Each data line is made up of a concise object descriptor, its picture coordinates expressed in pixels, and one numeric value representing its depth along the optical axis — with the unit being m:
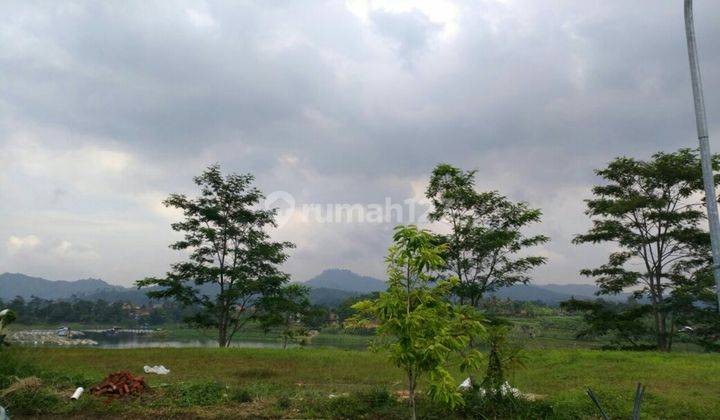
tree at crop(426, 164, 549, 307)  23.11
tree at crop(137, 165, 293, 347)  25.22
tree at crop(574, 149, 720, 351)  23.16
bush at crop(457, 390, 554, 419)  8.44
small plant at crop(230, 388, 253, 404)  9.66
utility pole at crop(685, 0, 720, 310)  4.45
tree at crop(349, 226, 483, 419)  6.18
